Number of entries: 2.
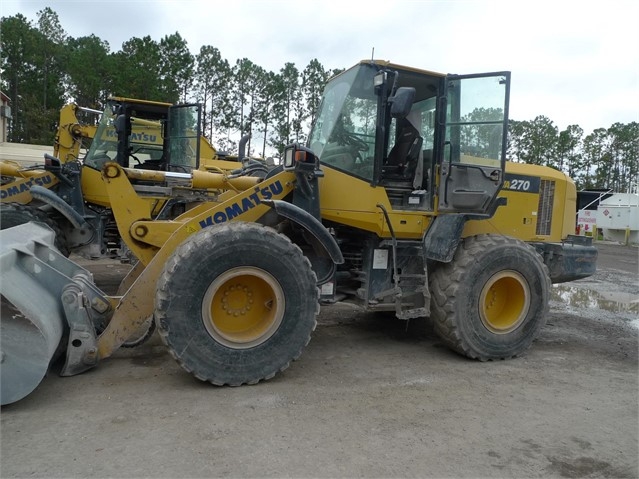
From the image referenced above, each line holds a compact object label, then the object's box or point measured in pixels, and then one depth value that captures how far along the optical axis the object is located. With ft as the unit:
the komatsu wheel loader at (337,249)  11.31
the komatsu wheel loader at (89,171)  22.59
